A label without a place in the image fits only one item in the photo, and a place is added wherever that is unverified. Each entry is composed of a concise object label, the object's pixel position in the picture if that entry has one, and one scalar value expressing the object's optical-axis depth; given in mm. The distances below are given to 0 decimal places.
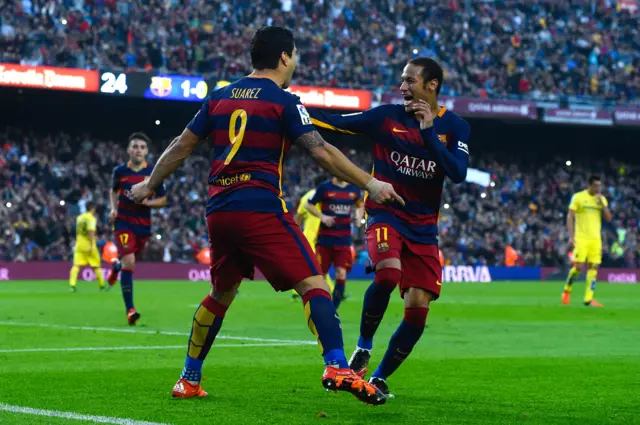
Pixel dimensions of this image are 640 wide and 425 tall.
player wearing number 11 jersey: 7773
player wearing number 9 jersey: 6414
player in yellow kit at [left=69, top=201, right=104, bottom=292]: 28703
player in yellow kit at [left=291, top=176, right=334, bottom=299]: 23406
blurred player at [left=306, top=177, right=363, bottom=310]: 19125
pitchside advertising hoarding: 35094
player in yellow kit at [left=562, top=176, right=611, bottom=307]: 22812
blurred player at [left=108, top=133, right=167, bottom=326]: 15148
